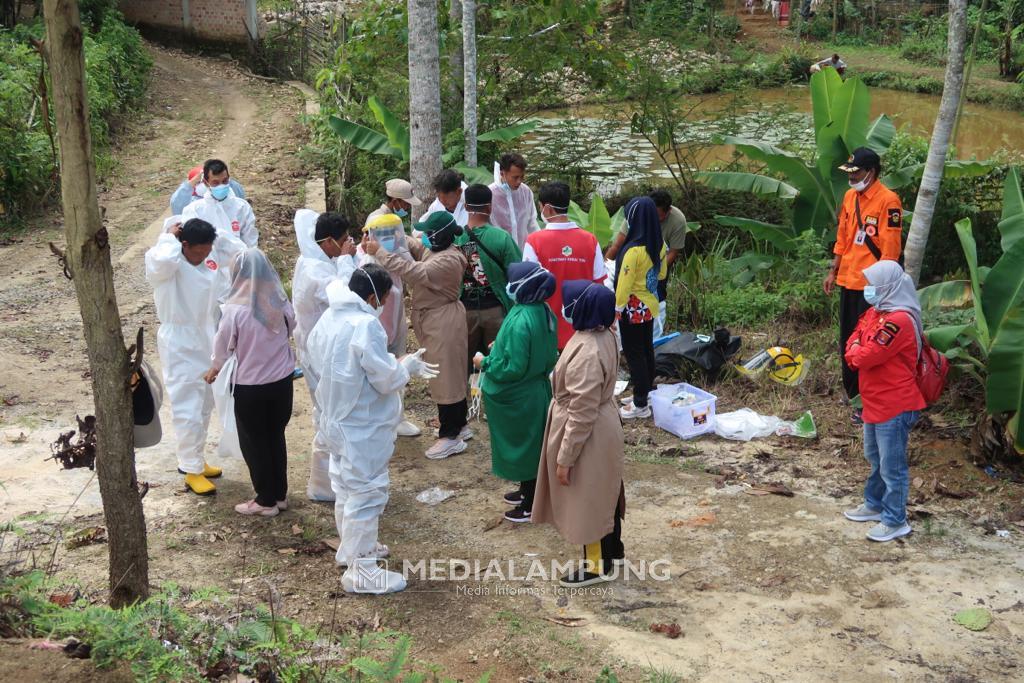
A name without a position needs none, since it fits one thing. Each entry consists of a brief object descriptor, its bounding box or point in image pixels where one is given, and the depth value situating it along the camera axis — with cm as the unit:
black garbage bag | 767
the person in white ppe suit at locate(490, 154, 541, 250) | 748
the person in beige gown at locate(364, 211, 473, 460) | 605
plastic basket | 684
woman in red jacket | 522
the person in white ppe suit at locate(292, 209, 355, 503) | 565
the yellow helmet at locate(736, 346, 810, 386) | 750
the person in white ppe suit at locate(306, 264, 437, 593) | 469
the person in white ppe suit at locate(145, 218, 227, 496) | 573
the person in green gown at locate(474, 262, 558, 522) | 509
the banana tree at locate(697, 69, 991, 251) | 900
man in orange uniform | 667
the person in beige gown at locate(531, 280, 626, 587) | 468
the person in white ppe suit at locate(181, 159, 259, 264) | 720
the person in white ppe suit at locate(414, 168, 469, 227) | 691
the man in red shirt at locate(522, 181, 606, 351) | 650
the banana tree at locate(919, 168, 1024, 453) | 588
